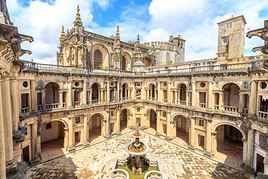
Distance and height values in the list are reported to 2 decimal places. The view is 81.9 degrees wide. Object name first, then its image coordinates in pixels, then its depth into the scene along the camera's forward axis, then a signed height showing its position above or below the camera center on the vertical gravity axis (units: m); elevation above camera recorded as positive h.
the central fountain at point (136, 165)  15.25 -8.80
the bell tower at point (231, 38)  22.41 +7.11
